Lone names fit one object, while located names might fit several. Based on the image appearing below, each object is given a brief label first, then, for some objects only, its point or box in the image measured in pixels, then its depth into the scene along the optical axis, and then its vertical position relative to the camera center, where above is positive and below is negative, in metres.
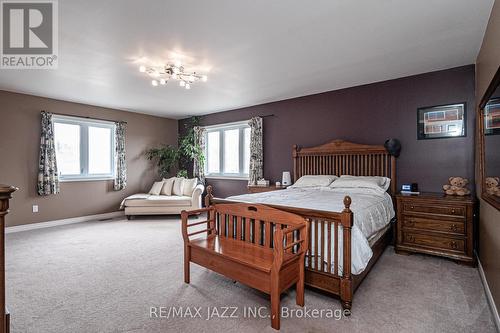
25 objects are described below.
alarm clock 3.66 -0.30
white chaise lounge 5.49 -0.78
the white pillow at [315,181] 4.13 -0.24
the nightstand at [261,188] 4.85 -0.42
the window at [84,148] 5.21 +0.42
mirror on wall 1.88 +0.18
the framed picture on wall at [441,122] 3.47 +0.62
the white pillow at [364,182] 3.59 -0.24
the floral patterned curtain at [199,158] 6.52 +0.22
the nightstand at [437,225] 2.96 -0.73
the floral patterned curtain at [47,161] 4.80 +0.12
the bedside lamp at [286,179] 4.92 -0.24
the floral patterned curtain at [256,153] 5.49 +0.29
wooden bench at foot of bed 1.89 -0.75
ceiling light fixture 3.43 +1.33
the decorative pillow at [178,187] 6.05 -0.48
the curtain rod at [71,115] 5.08 +1.07
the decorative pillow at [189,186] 5.96 -0.45
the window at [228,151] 6.01 +0.40
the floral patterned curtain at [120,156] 5.91 +0.26
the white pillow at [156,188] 6.09 -0.51
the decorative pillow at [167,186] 6.09 -0.46
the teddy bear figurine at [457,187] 3.26 -0.28
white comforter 2.17 -0.40
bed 2.11 -0.55
